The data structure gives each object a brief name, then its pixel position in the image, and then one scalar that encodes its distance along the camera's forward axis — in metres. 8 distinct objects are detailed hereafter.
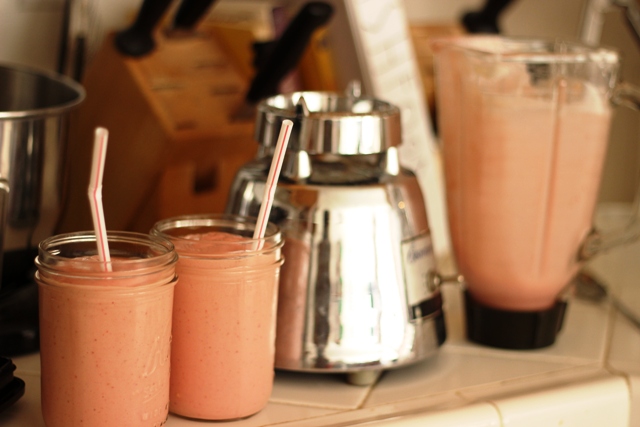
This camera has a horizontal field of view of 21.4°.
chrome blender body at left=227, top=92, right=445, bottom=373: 1.15
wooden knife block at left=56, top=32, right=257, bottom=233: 1.33
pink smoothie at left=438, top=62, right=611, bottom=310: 1.21
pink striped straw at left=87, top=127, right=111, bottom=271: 0.99
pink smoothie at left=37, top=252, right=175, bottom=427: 1.03
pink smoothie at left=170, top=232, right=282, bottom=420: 1.08
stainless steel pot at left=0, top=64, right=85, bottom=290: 1.14
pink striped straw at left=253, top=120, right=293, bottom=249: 1.08
